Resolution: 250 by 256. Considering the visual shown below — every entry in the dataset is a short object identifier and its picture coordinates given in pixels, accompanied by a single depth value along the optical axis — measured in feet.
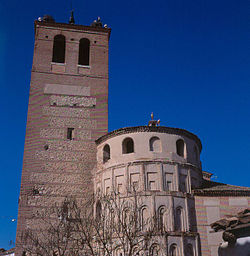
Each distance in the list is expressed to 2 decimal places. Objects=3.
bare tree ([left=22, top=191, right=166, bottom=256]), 64.28
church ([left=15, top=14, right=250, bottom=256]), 66.49
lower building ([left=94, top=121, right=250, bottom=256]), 64.80
